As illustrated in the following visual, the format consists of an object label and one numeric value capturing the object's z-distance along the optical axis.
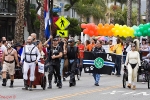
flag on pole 30.27
